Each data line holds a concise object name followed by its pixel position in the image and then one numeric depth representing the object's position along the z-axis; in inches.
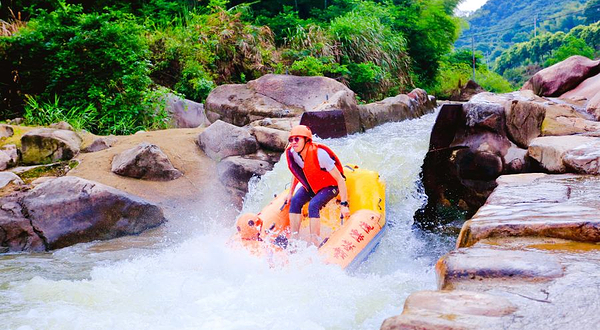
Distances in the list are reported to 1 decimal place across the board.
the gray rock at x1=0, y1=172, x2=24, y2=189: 226.2
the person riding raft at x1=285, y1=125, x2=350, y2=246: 186.1
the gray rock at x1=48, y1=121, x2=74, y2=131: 292.2
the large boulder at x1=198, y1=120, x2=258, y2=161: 289.3
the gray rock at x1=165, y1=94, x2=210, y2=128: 378.7
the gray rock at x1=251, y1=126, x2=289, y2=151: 296.0
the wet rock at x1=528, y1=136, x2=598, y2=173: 173.8
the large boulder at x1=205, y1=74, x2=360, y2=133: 368.2
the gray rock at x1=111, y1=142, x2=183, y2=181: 256.2
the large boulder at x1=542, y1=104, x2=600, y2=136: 222.8
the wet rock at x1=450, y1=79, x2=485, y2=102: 731.4
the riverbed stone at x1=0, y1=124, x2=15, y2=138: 272.3
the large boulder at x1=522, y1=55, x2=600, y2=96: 384.5
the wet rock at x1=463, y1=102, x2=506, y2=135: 235.3
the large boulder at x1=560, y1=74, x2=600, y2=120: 292.9
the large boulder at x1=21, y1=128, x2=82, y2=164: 256.7
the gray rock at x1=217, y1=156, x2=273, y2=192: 276.2
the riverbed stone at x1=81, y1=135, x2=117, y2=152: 279.7
